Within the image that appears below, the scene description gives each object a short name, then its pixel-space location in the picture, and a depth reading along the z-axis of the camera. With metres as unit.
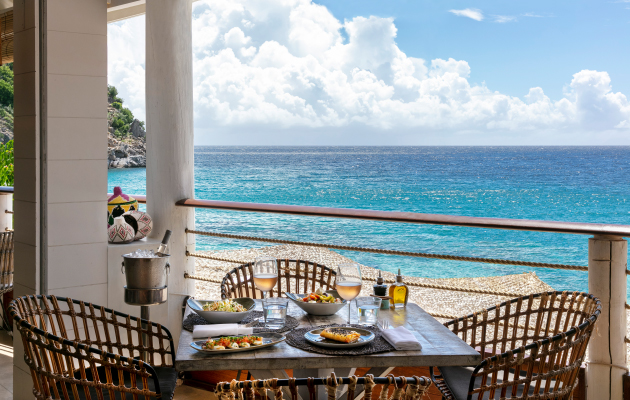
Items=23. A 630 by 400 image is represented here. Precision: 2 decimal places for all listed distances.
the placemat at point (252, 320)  1.60
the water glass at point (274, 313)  1.64
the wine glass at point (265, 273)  1.75
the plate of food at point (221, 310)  1.66
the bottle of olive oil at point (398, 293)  1.92
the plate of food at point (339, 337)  1.42
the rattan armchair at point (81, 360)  1.36
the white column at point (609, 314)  2.14
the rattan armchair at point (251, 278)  2.48
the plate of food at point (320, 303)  1.77
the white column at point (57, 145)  2.62
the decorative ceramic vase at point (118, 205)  3.28
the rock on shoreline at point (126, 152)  27.88
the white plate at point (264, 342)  1.37
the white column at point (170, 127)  3.38
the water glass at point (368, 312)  1.66
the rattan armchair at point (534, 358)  1.34
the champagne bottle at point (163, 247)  2.23
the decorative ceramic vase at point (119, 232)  3.04
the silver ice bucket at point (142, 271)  2.22
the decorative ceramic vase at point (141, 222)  3.19
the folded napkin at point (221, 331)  1.50
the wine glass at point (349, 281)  1.68
